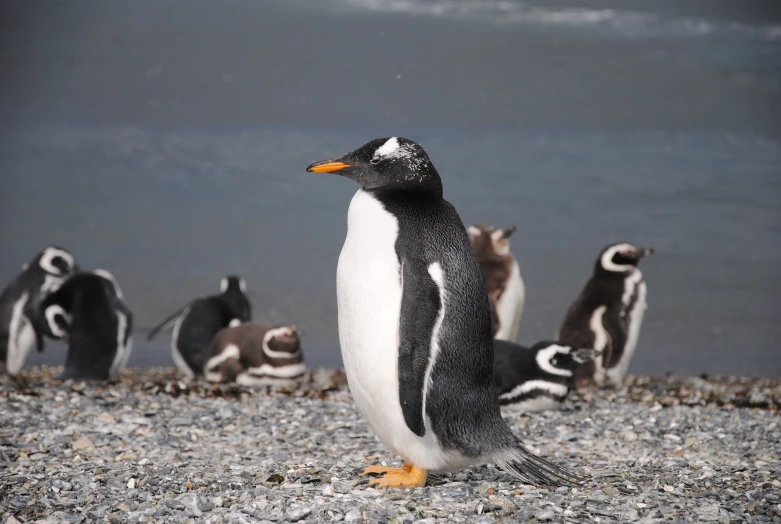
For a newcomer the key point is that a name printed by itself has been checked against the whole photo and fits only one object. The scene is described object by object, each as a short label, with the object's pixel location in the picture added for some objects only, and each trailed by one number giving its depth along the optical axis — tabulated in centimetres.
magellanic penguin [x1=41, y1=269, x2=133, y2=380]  1253
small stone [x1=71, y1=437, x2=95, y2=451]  830
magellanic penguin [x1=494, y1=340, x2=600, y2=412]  1044
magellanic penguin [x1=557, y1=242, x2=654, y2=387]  1273
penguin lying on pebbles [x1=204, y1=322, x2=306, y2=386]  1238
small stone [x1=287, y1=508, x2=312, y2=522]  542
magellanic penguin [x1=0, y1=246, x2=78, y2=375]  1398
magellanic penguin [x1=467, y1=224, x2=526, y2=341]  1352
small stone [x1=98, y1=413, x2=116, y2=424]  944
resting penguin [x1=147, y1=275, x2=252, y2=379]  1356
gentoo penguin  580
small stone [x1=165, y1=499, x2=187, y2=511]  575
